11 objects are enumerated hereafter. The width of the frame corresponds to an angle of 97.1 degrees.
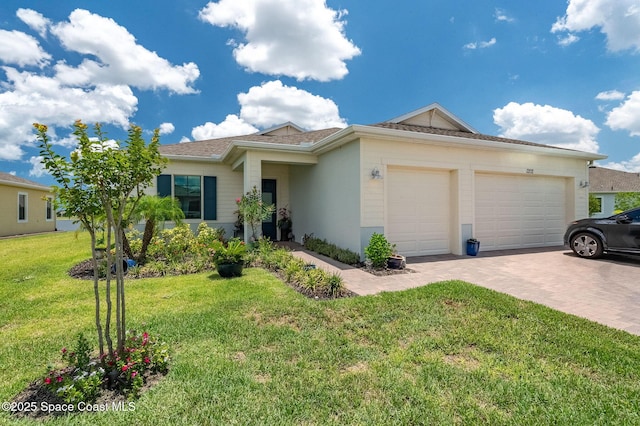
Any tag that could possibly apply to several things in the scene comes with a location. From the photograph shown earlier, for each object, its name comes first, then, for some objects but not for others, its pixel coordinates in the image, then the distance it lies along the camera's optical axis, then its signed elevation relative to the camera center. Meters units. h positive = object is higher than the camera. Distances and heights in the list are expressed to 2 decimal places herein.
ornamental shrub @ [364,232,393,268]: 6.83 -0.99
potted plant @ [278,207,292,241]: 12.45 -0.57
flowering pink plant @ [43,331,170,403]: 2.33 -1.42
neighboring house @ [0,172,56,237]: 16.03 +0.28
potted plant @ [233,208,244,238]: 11.45 -0.69
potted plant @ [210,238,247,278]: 6.31 -1.08
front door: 12.38 +0.44
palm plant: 7.54 -0.04
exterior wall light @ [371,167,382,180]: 7.45 +0.97
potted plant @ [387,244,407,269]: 6.92 -1.27
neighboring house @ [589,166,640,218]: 24.03 +2.07
